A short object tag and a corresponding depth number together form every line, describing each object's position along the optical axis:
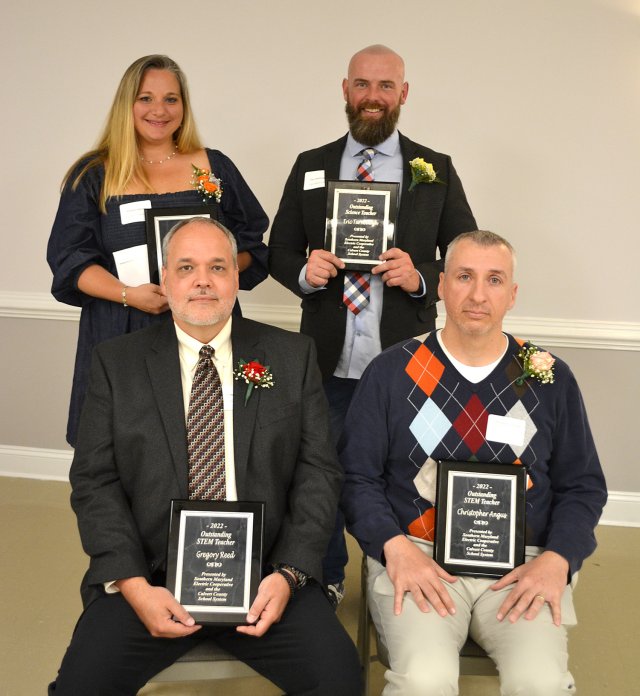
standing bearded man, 3.49
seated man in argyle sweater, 2.57
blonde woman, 3.32
